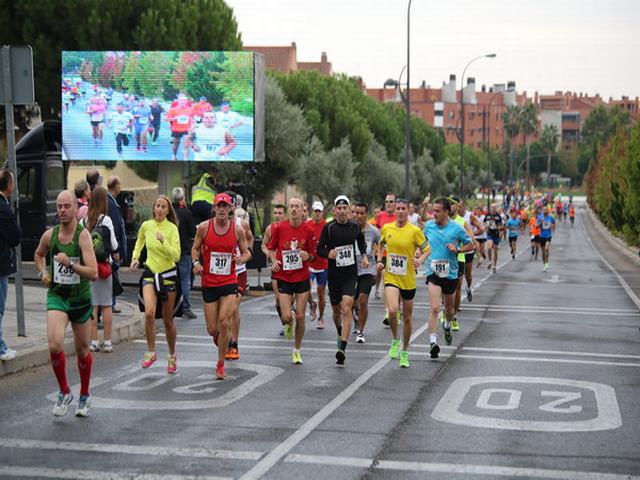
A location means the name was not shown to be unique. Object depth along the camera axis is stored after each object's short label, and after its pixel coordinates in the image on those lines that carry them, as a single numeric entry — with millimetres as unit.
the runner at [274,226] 13659
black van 25312
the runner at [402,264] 13227
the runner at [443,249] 14234
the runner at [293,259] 12977
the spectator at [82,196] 14555
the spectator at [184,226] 16531
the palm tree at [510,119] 185250
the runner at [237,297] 12205
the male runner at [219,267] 11688
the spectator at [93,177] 14695
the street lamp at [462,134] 65438
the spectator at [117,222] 14805
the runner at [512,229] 43000
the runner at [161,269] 11992
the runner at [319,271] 15795
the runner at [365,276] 14758
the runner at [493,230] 33031
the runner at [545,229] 34594
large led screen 31359
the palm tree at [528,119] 187625
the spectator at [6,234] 11492
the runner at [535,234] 36528
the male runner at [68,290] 9547
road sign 13500
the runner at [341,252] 13258
